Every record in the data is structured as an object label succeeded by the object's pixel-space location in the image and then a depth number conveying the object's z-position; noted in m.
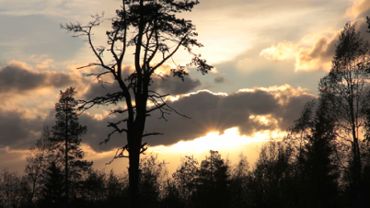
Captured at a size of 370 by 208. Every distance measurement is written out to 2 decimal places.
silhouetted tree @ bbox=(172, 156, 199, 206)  102.06
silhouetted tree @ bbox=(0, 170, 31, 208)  98.56
